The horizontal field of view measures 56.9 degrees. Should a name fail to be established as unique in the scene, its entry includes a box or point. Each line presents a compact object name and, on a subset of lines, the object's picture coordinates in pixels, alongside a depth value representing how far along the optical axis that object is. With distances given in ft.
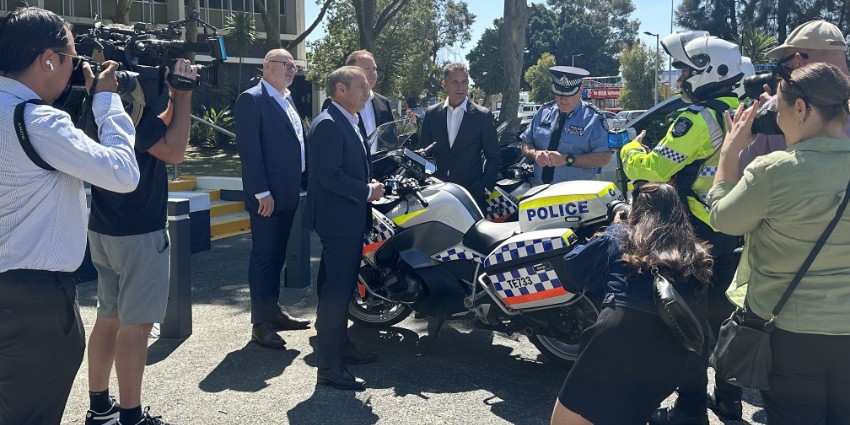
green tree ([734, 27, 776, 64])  105.81
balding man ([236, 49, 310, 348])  17.06
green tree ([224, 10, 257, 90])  82.17
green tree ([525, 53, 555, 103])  190.39
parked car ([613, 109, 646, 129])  98.84
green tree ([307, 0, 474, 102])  79.10
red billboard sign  189.10
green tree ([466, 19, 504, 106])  131.13
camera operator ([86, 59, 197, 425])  11.80
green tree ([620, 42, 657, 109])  179.32
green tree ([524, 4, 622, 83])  283.18
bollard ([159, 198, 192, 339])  17.49
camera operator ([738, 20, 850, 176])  12.37
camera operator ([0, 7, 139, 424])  8.35
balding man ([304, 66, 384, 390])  14.73
